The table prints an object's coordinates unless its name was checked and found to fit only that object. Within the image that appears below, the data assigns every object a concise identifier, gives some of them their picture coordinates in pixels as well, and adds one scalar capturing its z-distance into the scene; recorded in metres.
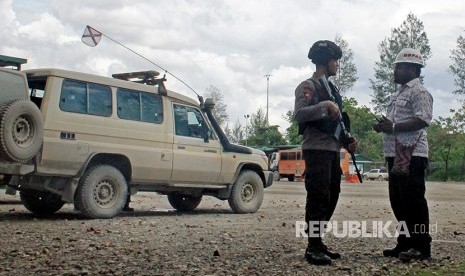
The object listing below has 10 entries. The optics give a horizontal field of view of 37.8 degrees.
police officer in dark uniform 5.67
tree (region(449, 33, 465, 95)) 65.81
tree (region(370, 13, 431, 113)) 66.94
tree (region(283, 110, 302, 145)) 82.06
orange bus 52.06
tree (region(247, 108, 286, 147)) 90.50
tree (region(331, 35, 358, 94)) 72.62
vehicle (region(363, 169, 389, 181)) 64.26
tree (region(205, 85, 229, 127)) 71.22
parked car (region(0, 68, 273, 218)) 9.19
